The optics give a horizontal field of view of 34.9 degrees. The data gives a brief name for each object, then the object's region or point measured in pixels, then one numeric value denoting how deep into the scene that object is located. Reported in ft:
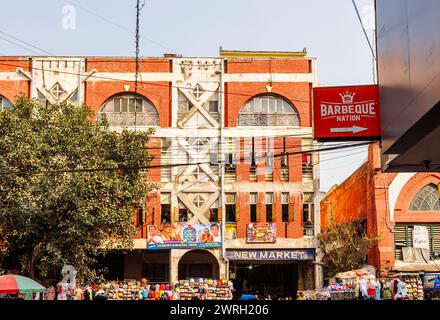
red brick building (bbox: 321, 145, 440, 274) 126.31
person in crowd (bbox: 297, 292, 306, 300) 106.55
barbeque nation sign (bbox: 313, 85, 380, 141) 56.49
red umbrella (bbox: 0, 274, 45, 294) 65.26
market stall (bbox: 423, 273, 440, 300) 99.25
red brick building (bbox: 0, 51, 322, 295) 130.82
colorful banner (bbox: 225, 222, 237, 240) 130.62
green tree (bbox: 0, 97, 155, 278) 95.96
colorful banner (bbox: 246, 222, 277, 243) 130.11
